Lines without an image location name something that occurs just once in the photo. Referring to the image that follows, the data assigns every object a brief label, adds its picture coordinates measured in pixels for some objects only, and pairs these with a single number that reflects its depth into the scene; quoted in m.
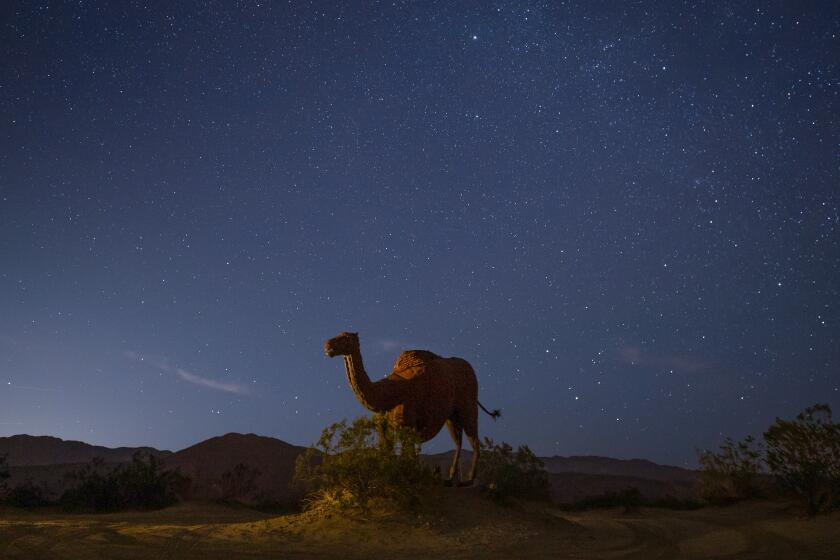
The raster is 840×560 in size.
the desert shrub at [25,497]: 18.02
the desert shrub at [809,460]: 13.16
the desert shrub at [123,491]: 17.80
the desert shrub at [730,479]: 18.16
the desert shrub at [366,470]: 10.55
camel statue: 11.92
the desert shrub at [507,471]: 12.28
